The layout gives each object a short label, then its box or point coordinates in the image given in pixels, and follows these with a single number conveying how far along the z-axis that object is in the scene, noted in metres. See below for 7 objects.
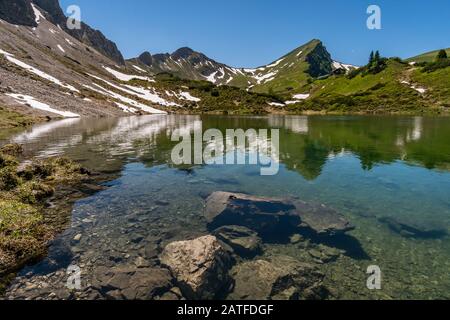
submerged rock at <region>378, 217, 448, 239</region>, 15.73
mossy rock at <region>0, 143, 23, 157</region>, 33.58
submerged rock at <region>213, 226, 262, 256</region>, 14.17
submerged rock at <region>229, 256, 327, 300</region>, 10.95
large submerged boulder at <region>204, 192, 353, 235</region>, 16.53
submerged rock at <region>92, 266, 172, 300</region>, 10.71
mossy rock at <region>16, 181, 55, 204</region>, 19.05
